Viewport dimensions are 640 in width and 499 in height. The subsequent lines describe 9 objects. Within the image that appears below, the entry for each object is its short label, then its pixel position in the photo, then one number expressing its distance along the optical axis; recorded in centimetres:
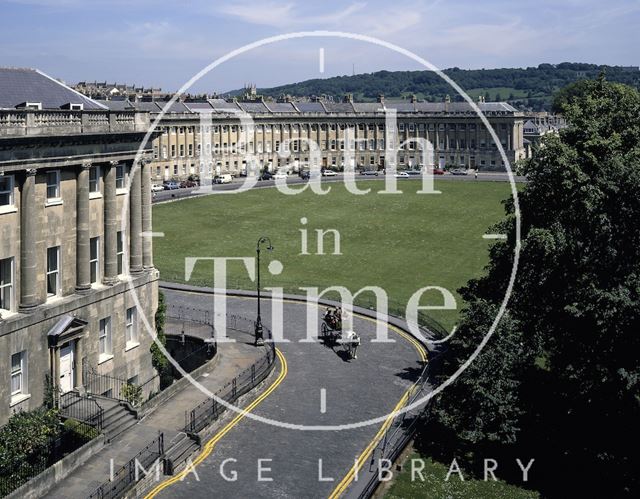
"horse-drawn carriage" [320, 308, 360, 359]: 4462
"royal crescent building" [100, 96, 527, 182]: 13512
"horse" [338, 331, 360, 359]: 4369
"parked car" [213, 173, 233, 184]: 12610
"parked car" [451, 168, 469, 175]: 14318
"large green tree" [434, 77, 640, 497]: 2838
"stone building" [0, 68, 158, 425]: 3100
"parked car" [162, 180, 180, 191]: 11694
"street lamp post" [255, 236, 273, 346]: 4494
